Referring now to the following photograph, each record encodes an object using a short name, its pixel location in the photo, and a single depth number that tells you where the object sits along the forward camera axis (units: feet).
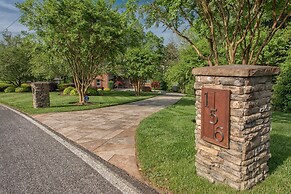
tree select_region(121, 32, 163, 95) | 73.82
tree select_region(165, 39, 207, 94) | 33.82
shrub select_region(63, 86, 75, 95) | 73.92
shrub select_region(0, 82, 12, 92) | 89.74
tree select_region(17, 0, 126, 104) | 38.11
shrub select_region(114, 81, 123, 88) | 137.91
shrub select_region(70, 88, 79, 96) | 70.54
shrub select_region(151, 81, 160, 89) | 133.39
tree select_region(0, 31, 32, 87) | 87.56
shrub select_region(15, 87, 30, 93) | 83.61
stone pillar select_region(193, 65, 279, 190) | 9.84
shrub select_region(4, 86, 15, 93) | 85.16
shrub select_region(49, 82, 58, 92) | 92.10
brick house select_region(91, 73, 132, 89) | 133.90
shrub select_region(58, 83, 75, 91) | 90.63
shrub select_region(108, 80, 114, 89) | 127.24
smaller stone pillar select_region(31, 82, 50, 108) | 39.34
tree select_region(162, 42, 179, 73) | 139.05
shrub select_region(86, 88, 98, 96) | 74.38
